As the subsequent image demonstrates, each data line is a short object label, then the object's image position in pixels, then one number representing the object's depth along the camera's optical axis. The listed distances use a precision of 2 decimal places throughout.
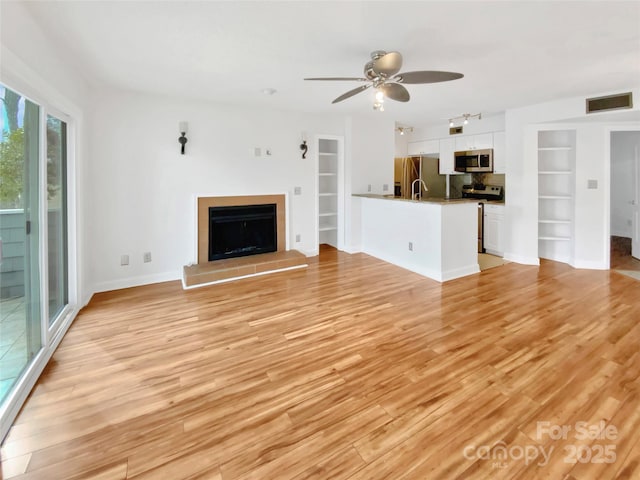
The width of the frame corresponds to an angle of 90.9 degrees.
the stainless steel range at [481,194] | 5.79
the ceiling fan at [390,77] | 2.41
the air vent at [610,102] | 3.90
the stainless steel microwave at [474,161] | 5.85
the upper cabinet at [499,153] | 5.64
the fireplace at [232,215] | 4.59
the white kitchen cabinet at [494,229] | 5.42
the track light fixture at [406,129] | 6.66
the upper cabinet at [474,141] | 5.85
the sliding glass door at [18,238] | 2.01
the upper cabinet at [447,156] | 6.58
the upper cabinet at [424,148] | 6.87
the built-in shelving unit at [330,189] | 5.85
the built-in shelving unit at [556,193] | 4.96
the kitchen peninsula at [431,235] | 4.25
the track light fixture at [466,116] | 5.12
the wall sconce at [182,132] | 4.30
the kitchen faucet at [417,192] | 6.79
